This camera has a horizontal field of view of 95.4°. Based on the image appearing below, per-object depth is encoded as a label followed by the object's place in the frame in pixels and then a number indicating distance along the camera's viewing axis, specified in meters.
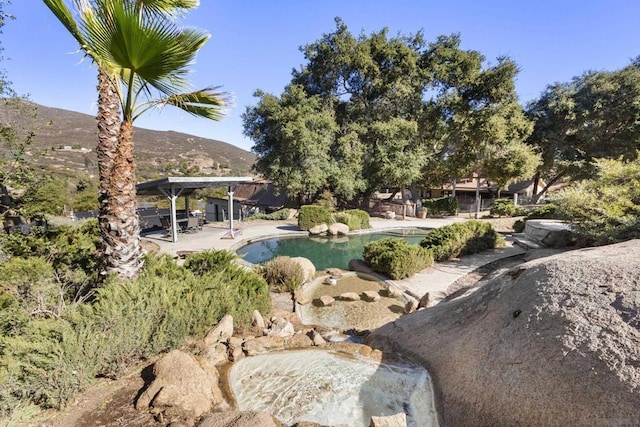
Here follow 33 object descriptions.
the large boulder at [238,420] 2.51
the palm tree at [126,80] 3.32
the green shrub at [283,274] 8.31
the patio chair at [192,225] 15.79
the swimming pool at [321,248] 12.44
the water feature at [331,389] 3.33
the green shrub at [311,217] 17.52
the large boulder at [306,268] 8.99
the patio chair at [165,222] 17.31
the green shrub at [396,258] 9.21
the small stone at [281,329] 5.11
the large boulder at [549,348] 2.35
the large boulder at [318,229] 16.55
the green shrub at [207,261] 6.46
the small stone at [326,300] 7.68
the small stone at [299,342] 4.80
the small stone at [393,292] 8.15
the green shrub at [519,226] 16.11
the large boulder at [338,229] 16.56
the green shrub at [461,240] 10.62
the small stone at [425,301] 6.95
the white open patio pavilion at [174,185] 12.69
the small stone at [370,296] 7.92
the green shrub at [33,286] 3.92
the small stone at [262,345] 4.45
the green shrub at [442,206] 25.22
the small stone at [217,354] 4.09
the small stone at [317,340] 4.84
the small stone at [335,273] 9.67
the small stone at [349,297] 7.97
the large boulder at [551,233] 9.16
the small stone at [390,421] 2.71
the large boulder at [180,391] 2.92
